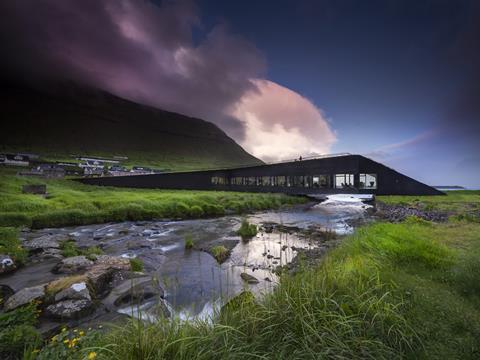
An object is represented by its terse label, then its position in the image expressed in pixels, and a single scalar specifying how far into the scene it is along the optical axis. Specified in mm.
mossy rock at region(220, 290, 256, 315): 3755
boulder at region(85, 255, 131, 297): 6516
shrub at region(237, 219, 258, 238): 14093
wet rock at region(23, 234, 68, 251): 10411
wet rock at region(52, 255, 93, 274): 7754
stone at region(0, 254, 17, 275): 7766
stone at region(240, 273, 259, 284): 7312
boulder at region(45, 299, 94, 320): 5074
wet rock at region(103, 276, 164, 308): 5994
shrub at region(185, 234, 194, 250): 11876
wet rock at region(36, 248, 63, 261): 9298
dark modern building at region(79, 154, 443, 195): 31656
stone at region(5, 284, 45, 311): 5208
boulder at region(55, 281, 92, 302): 5543
